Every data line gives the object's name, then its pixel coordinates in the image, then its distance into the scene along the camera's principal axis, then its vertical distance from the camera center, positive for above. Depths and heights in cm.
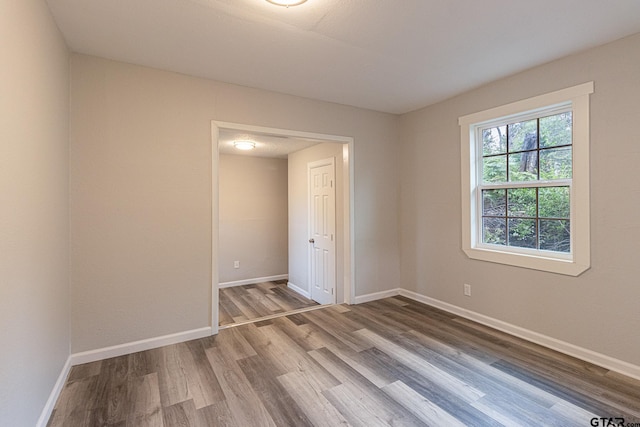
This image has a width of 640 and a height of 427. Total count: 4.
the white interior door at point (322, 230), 434 -29
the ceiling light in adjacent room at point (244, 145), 457 +110
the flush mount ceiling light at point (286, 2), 177 +128
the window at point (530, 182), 243 +26
